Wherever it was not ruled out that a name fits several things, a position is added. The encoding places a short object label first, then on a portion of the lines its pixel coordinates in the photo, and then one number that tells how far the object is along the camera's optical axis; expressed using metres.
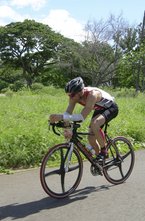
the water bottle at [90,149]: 5.54
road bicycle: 5.12
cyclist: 5.11
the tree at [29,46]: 53.84
